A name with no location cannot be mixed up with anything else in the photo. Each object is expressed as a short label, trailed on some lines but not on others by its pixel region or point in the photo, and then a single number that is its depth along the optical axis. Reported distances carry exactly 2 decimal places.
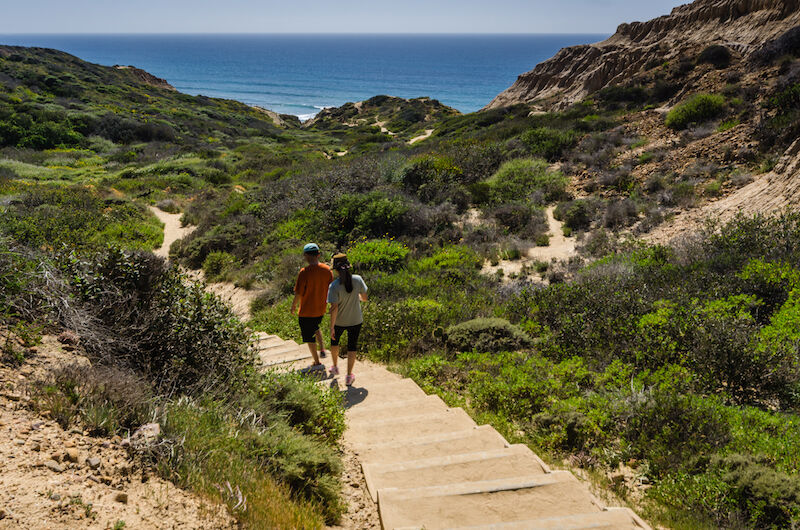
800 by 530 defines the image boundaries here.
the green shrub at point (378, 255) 11.97
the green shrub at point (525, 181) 16.12
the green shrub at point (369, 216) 14.44
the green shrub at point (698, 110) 17.59
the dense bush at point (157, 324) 4.45
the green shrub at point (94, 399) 3.09
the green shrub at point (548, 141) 19.42
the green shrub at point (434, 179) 16.67
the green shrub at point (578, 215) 13.80
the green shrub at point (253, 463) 2.90
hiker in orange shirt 6.32
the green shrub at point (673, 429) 4.21
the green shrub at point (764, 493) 3.38
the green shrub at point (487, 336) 7.26
